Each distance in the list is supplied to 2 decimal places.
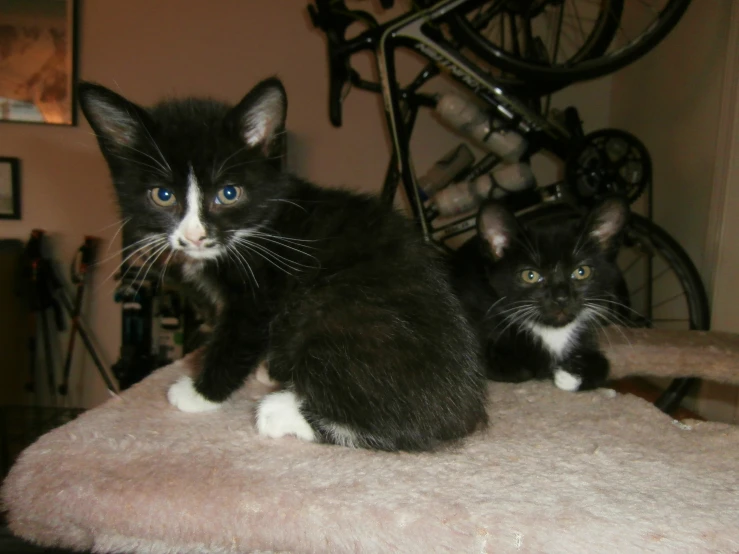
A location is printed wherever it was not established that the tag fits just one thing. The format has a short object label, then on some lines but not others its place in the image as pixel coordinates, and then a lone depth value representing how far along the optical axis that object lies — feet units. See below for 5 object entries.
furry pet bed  0.94
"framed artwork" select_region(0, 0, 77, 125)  2.51
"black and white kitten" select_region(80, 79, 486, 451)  1.11
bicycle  1.81
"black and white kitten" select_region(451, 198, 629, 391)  1.43
